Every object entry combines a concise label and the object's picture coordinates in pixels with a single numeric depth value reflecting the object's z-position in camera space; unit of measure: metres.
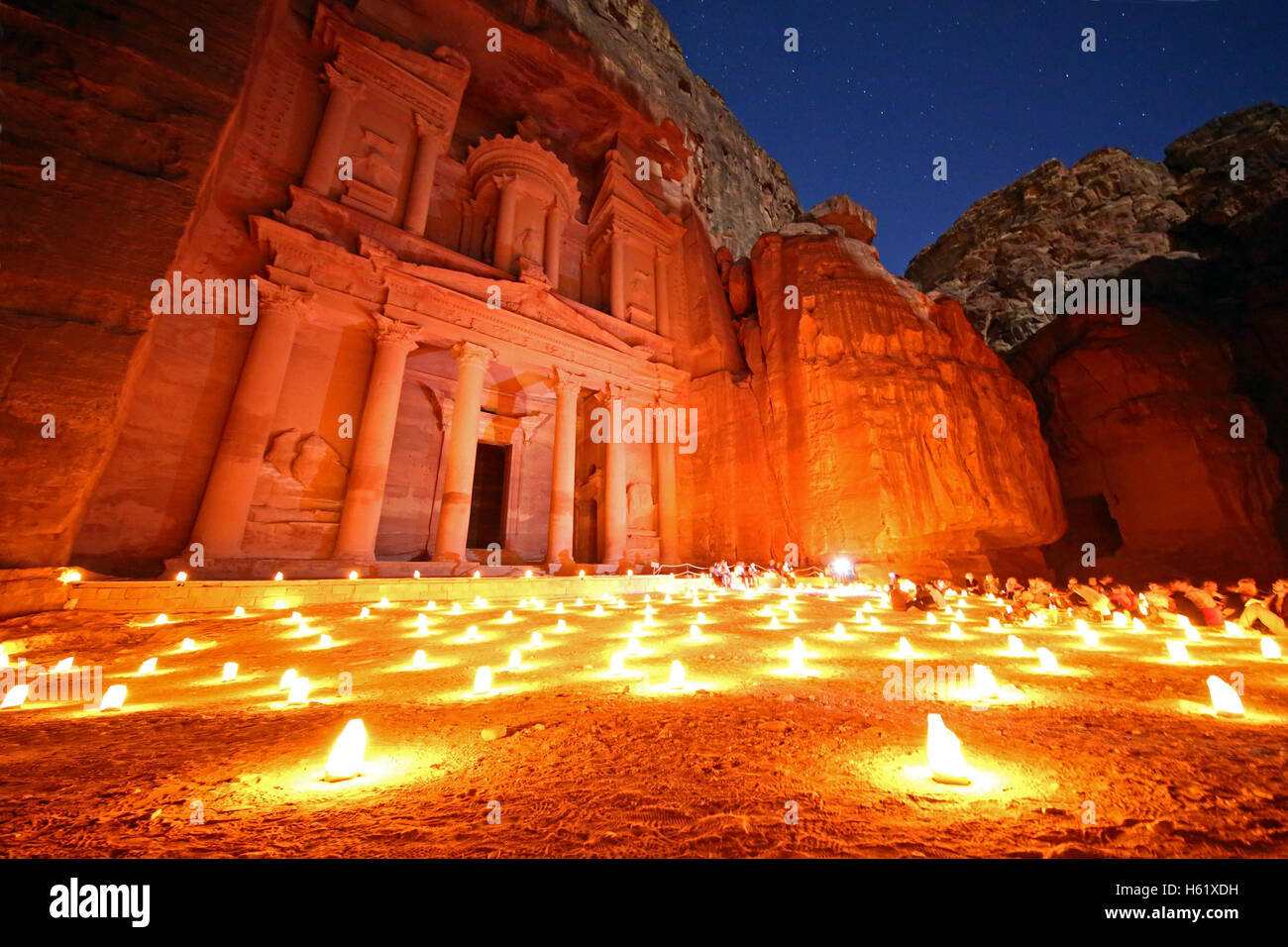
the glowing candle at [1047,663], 4.48
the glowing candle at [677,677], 3.88
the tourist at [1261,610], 6.83
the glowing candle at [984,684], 3.63
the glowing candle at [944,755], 2.11
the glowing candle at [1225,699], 3.11
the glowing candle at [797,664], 4.40
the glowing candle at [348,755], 2.18
